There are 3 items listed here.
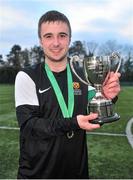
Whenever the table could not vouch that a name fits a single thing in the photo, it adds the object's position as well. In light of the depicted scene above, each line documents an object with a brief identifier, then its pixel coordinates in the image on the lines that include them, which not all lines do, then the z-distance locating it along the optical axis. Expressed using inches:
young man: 48.3
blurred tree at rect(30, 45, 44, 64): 1240.6
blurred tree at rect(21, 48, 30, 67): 1240.6
